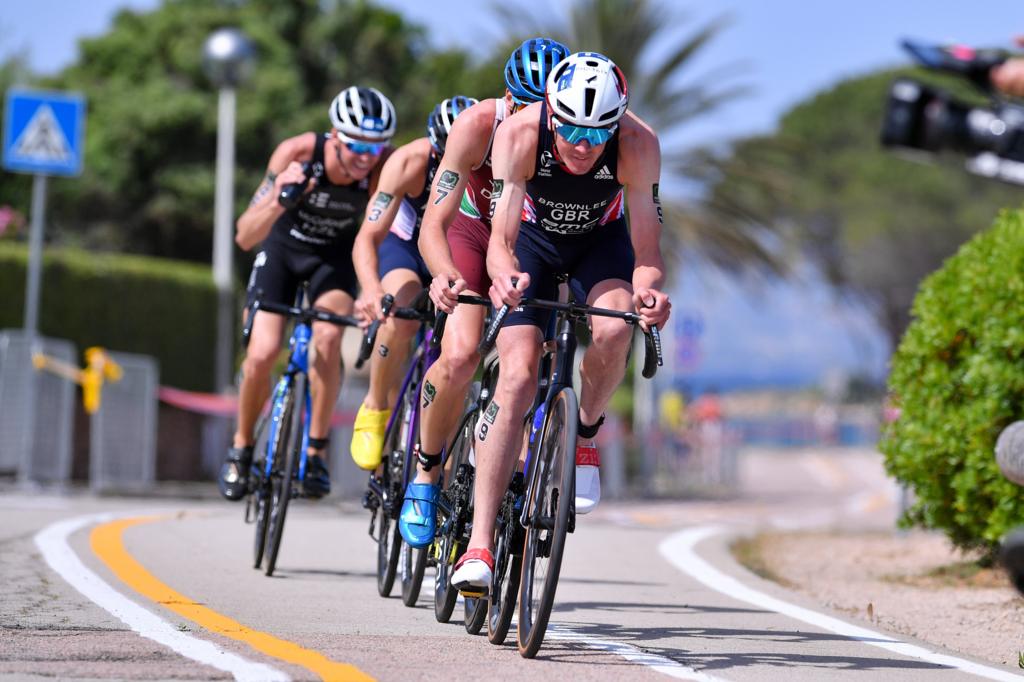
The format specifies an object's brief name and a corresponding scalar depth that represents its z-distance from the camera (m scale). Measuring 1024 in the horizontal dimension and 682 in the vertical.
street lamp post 43.84
